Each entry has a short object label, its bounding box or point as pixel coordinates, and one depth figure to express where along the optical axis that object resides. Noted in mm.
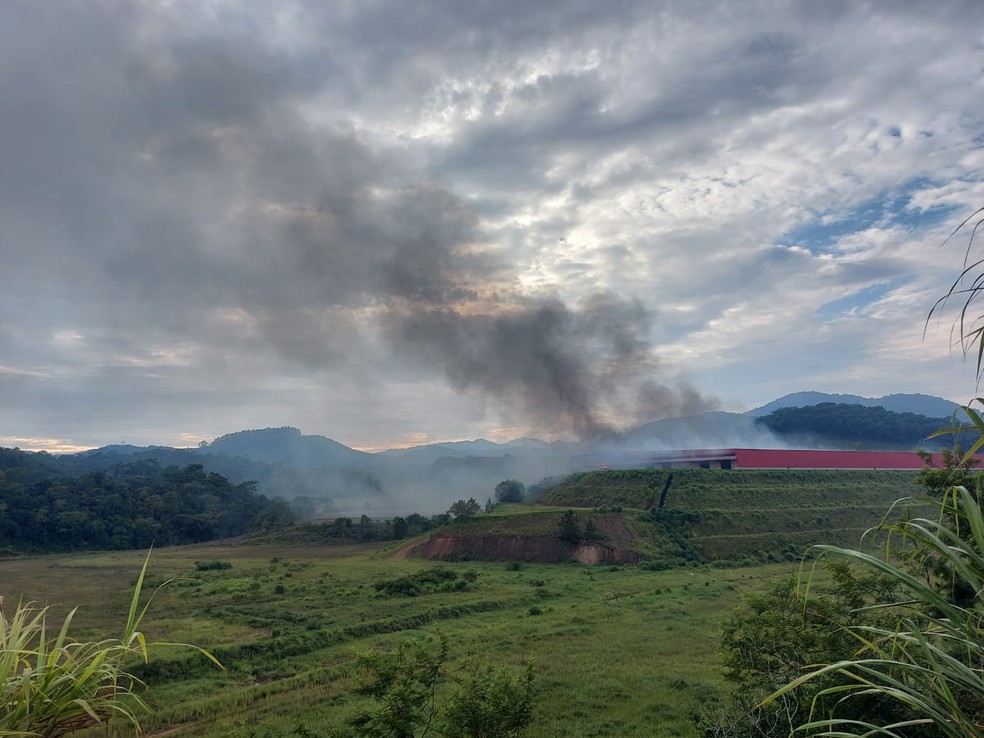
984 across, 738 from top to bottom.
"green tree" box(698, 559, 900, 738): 12336
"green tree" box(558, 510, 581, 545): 59562
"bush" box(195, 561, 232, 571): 58738
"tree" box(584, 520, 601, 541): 58969
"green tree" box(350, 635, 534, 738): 13531
